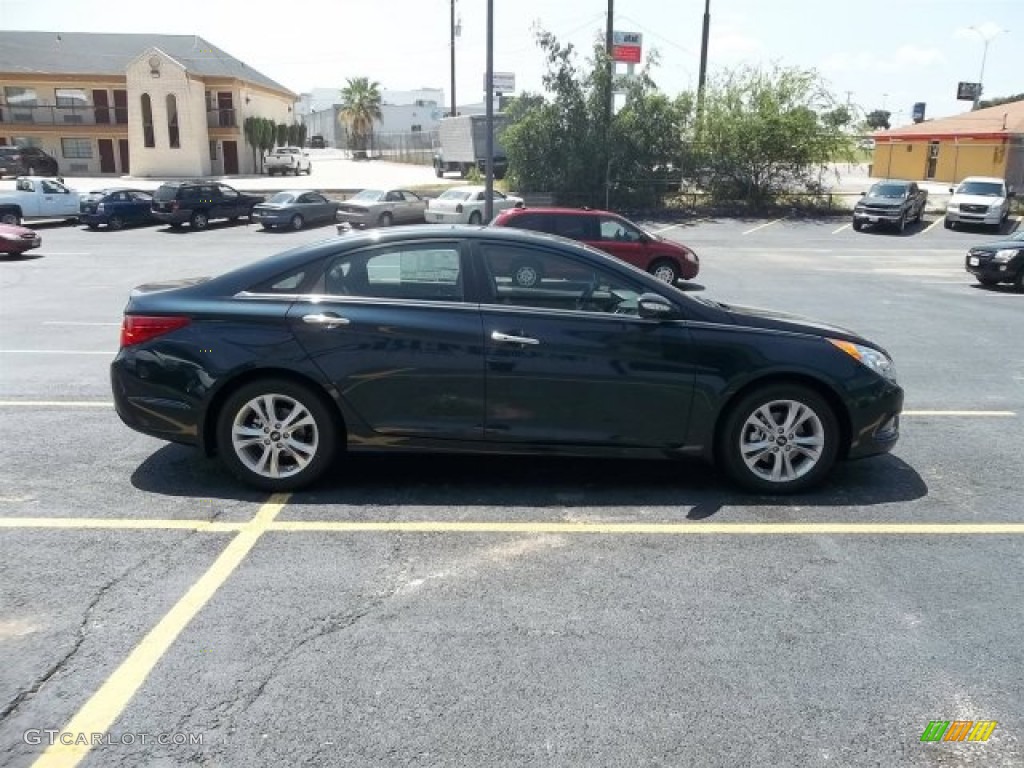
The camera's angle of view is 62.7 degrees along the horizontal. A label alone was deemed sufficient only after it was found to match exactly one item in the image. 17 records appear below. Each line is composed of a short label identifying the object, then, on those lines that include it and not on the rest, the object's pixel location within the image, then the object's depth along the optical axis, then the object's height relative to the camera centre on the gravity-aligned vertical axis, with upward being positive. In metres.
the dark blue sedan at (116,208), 28.25 -1.08
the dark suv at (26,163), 45.66 +0.65
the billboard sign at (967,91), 70.12 +8.05
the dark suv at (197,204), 28.53 -0.90
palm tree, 81.81 +6.81
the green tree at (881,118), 79.88 +6.76
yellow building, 42.38 +2.21
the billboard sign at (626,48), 35.81 +5.76
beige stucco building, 48.28 +4.26
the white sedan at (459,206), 26.95 -0.79
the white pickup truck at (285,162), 52.41 +1.03
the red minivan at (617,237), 15.59 -0.97
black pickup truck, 29.22 -0.61
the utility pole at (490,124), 23.06 +1.58
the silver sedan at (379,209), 27.94 -0.97
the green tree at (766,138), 34.88 +1.99
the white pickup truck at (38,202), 27.36 -0.89
